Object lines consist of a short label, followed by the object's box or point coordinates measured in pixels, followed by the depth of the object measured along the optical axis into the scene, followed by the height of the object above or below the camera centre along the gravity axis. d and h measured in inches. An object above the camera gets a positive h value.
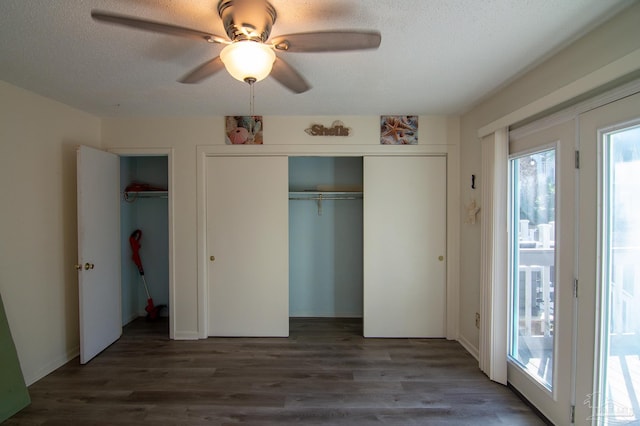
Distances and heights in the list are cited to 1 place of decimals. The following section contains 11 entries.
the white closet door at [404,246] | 120.9 -15.1
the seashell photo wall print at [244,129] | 120.0 +36.1
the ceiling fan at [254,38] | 47.9 +31.2
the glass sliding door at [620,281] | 55.2 -14.5
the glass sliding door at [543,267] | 67.9 -15.6
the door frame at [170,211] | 120.4 +0.5
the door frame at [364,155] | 119.3 +14.7
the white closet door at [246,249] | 121.9 -16.4
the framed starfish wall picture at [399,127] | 118.5 +36.3
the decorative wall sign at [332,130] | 118.7 +35.3
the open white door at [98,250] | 100.3 -14.7
